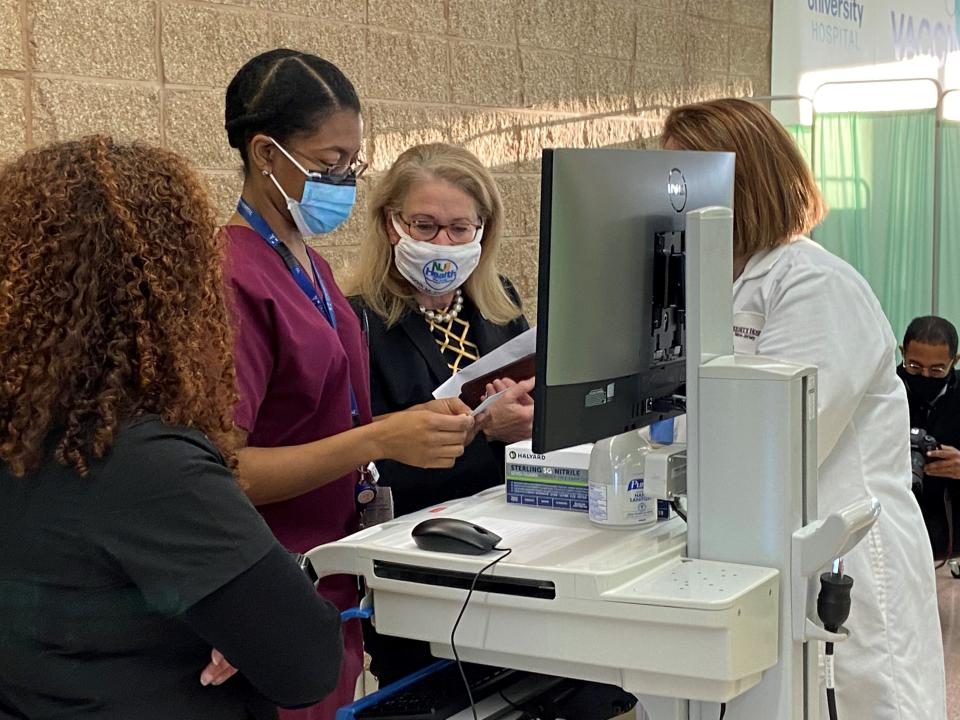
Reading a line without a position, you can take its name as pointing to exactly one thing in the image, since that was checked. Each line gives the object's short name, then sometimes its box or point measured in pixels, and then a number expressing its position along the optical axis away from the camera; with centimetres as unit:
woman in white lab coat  175
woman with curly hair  112
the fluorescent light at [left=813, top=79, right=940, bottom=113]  518
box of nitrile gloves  166
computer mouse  140
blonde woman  208
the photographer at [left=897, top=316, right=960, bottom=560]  390
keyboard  145
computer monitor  133
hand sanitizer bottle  152
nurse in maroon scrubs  164
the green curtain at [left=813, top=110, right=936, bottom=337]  500
